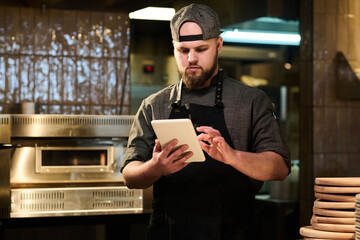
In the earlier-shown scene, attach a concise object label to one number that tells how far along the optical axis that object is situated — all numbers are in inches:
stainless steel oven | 161.7
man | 105.6
